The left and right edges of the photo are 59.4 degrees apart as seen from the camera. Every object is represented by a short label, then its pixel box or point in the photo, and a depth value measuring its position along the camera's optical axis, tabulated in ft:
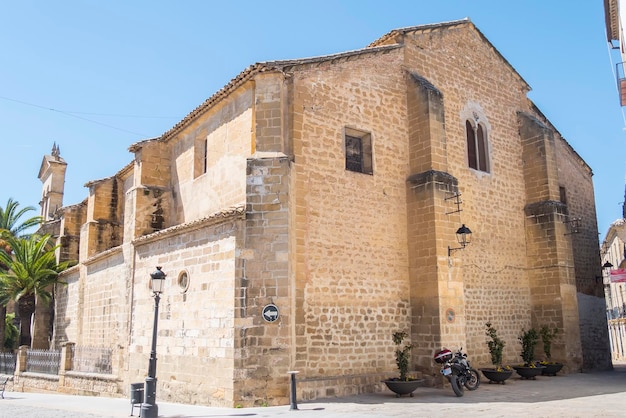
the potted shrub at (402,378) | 39.88
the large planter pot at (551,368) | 52.90
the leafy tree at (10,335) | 116.19
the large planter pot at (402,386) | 39.83
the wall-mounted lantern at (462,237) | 46.63
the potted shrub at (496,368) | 47.78
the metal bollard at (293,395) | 35.59
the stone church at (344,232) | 39.55
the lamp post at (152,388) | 34.73
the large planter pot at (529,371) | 50.75
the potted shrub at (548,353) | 52.95
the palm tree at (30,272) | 78.89
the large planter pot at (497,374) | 47.68
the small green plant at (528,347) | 51.60
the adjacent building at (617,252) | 58.30
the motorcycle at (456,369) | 40.40
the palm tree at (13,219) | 104.22
